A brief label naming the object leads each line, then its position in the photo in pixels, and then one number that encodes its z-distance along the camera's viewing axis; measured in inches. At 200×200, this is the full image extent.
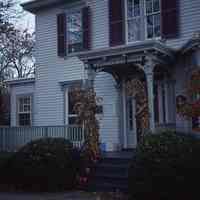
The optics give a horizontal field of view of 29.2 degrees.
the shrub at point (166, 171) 381.4
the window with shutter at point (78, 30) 638.5
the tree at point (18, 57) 1318.9
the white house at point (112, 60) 515.5
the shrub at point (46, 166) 485.4
